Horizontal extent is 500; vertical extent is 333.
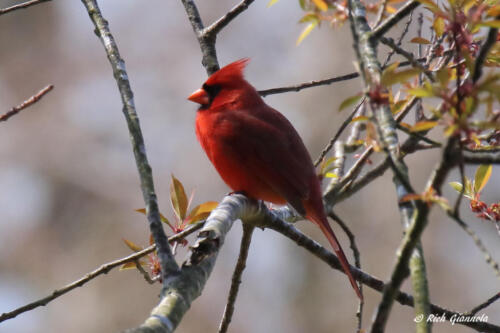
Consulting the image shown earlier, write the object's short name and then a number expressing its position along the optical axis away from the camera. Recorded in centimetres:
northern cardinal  562
